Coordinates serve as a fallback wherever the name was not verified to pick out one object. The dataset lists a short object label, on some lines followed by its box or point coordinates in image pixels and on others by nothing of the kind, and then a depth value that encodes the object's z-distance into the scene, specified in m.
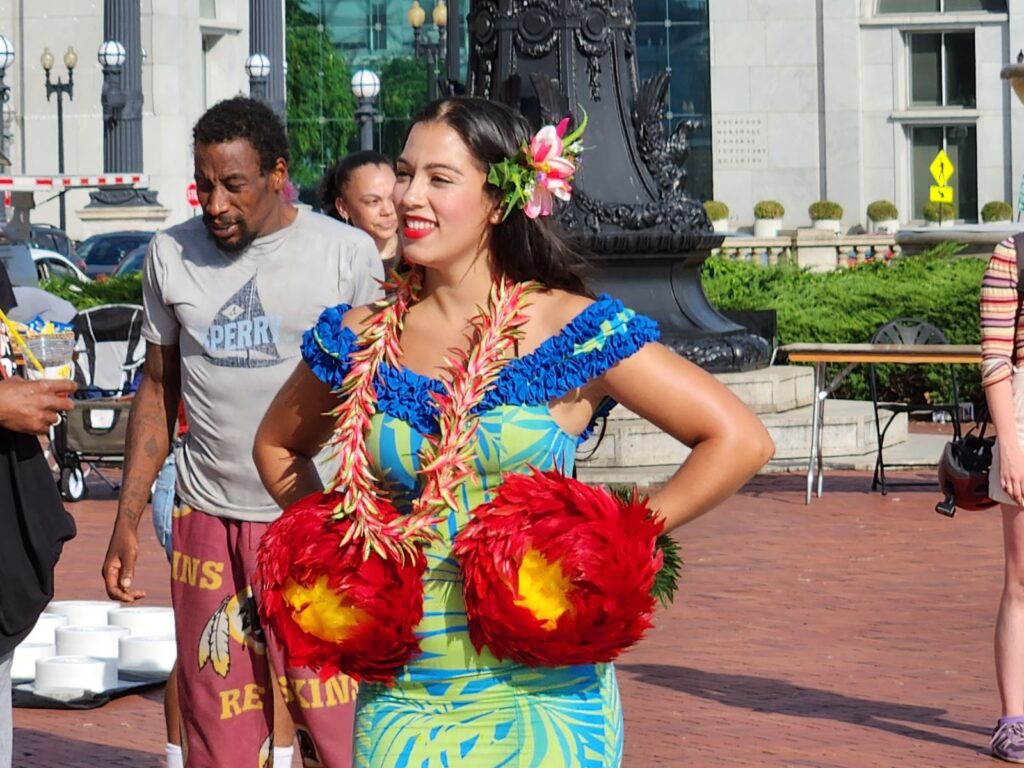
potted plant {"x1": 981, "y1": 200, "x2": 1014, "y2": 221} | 51.41
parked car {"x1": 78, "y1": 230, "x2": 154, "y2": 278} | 39.94
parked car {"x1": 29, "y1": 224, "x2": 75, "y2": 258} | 40.47
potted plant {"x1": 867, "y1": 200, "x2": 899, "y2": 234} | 53.69
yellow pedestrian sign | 49.69
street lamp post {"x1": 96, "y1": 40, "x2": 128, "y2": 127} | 50.25
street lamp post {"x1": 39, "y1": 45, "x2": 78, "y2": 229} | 55.53
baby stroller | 14.82
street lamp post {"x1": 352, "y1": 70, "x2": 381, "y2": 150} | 36.62
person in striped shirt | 6.56
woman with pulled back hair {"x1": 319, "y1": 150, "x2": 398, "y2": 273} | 6.71
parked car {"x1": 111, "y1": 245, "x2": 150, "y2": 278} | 34.21
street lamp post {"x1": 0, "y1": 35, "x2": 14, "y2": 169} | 47.41
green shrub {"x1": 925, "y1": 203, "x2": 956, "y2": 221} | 55.06
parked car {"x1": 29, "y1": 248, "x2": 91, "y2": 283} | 31.87
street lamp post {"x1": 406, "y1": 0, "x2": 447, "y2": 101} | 44.83
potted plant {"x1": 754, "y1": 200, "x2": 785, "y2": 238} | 52.38
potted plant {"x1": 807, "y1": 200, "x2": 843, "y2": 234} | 53.28
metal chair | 13.99
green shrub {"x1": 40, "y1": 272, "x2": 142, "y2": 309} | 21.14
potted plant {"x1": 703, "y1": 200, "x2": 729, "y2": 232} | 51.34
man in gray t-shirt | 5.27
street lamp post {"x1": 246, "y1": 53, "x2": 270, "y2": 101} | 50.56
